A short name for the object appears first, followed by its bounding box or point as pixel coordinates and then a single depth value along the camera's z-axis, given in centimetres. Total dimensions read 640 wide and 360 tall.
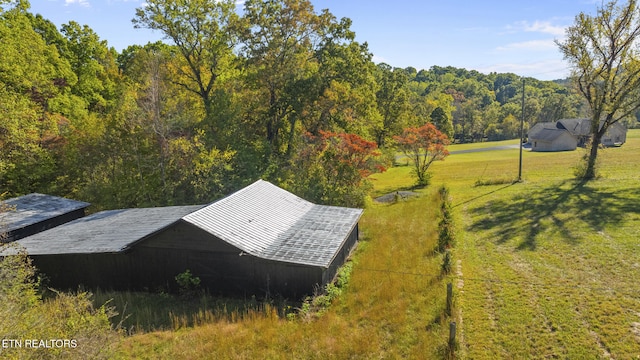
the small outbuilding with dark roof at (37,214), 1753
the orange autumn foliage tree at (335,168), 2550
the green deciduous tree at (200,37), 2534
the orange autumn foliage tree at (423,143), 3553
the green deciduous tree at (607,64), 2712
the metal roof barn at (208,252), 1334
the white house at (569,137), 6675
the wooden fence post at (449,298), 1132
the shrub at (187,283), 1391
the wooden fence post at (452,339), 927
